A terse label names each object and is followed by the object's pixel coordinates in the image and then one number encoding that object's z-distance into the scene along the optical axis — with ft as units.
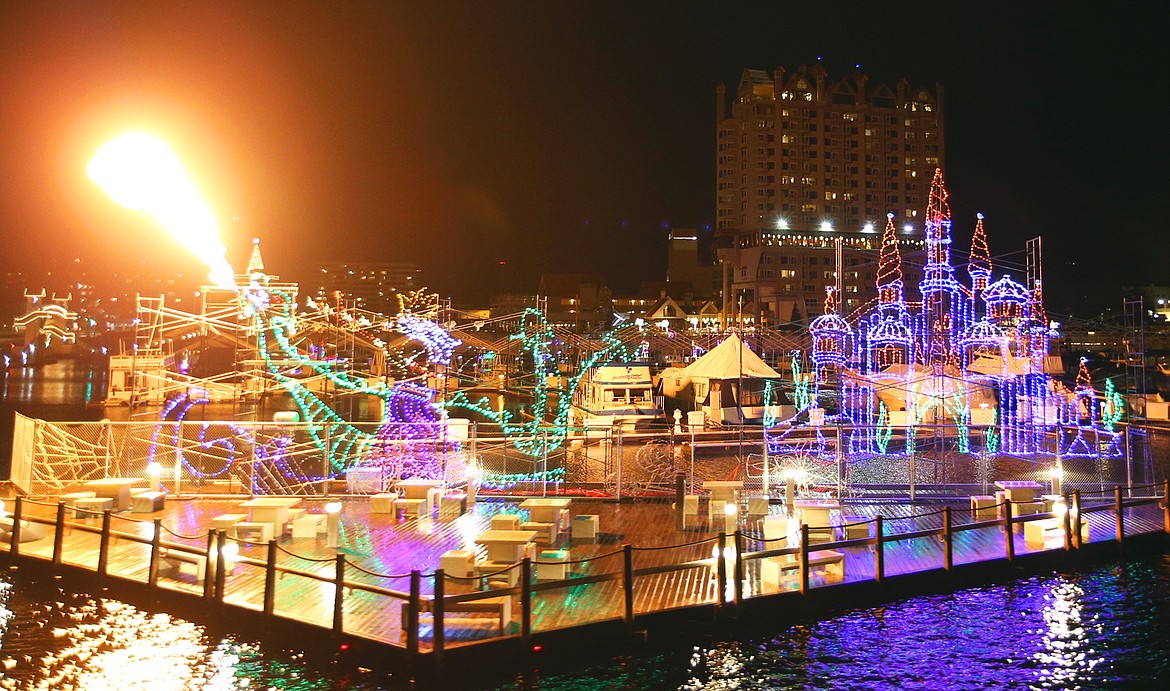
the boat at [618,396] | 129.90
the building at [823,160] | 417.08
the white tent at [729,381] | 117.08
